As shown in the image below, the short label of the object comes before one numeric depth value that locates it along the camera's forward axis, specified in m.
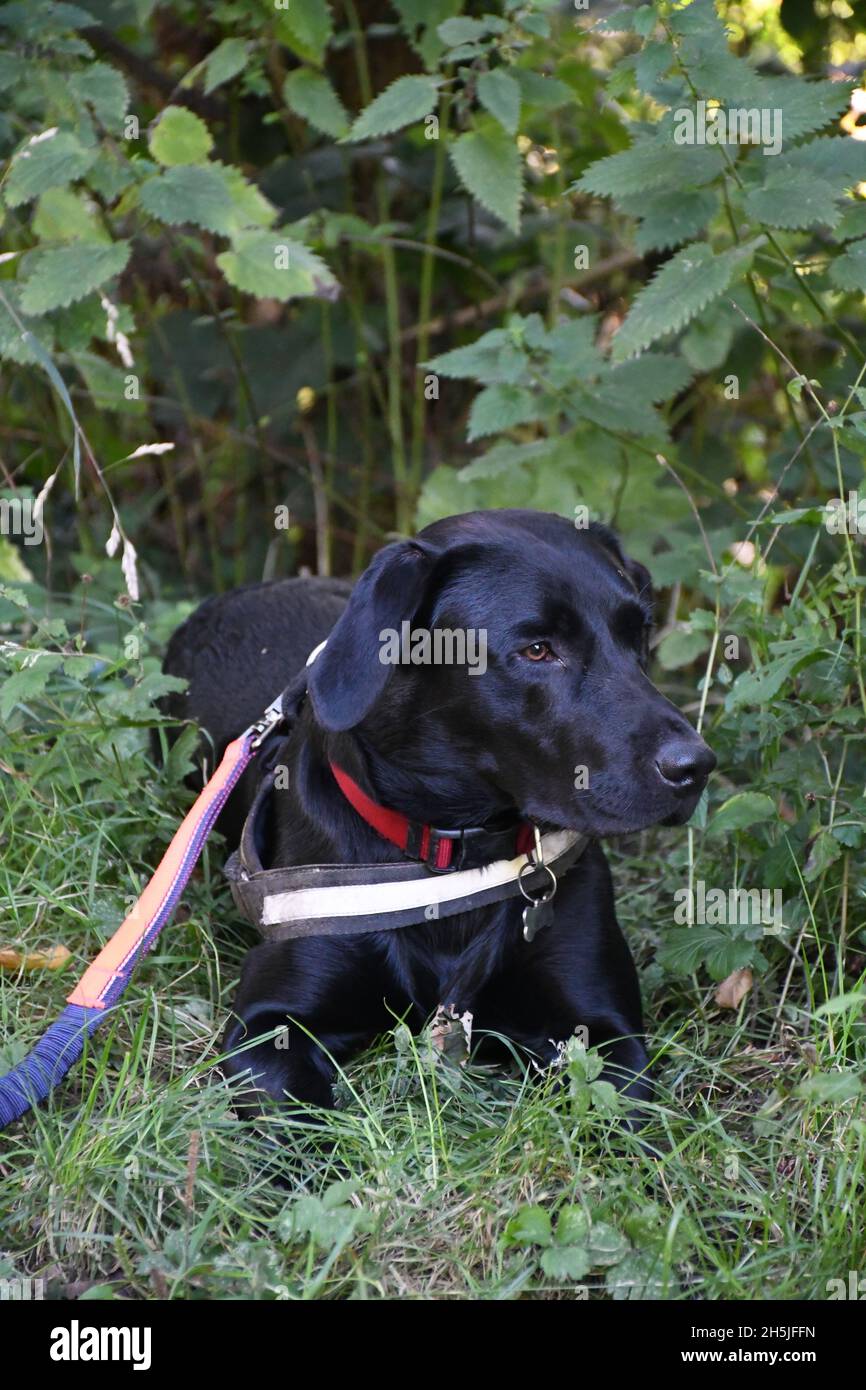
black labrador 2.04
